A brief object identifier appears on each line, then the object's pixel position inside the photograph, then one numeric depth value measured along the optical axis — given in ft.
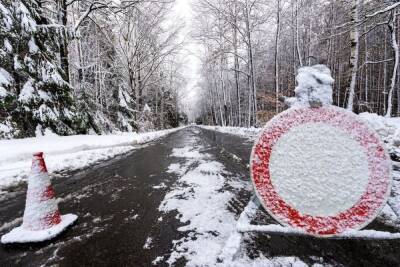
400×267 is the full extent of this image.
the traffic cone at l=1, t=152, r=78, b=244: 8.08
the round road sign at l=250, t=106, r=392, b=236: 4.92
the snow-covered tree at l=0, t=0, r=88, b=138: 28.14
